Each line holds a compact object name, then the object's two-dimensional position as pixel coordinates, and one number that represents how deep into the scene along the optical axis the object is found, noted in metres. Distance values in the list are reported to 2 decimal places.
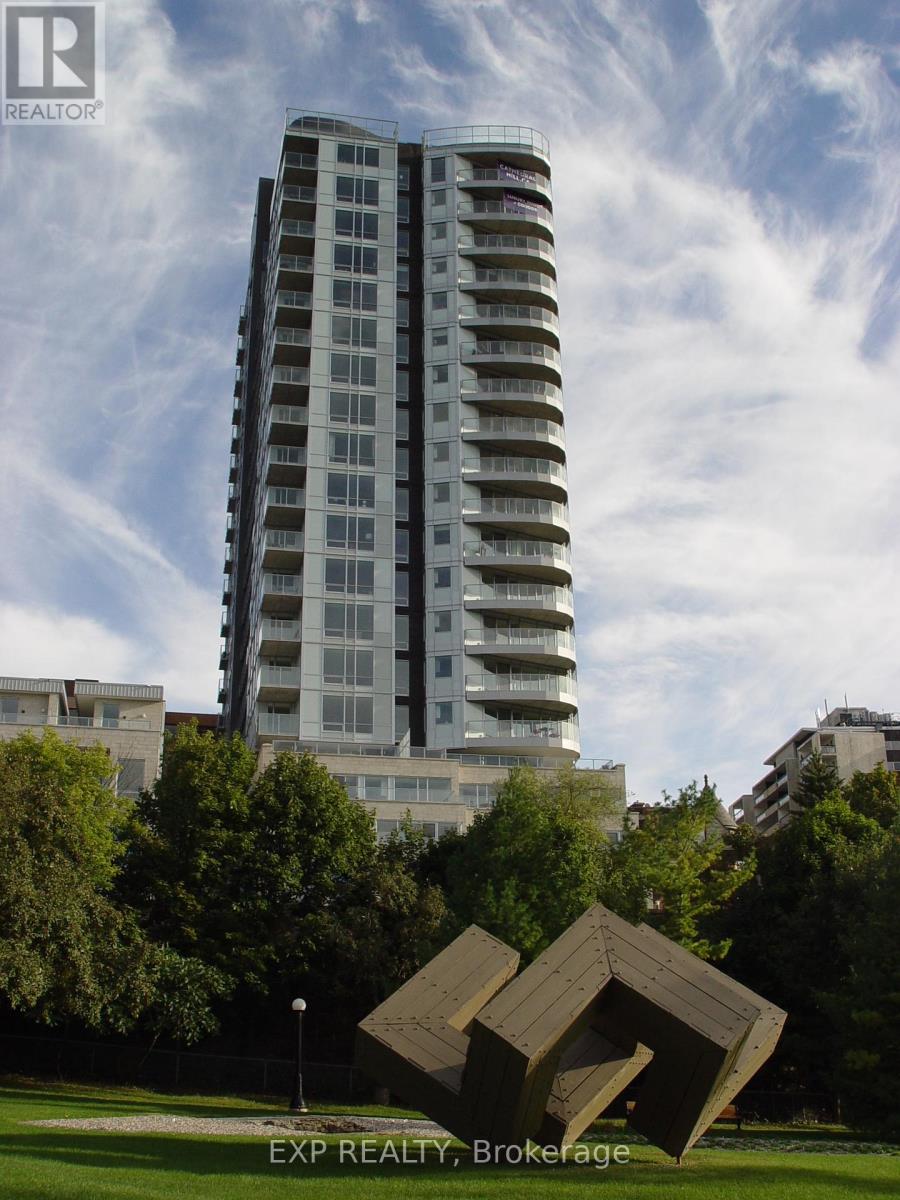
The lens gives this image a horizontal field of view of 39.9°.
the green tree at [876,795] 52.84
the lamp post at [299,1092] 31.50
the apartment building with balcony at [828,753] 109.81
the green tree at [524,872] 38.50
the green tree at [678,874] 42.16
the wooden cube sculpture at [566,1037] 17.12
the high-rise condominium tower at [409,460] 71.88
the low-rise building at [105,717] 64.12
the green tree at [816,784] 53.97
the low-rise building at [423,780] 62.31
